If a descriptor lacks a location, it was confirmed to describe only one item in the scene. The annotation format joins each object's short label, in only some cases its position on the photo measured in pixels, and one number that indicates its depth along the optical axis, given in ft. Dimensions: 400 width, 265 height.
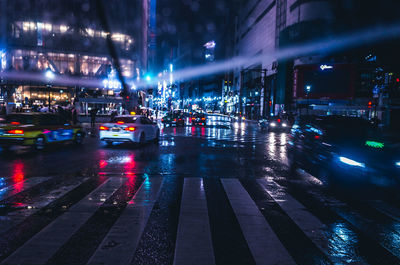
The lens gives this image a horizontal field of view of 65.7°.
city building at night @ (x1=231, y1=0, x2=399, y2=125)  182.80
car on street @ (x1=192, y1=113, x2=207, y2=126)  124.87
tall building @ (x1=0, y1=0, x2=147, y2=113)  210.79
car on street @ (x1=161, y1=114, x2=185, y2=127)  114.21
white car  48.16
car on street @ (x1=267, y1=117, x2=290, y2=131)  95.03
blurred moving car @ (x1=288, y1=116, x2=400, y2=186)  23.11
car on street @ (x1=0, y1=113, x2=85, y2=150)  39.34
